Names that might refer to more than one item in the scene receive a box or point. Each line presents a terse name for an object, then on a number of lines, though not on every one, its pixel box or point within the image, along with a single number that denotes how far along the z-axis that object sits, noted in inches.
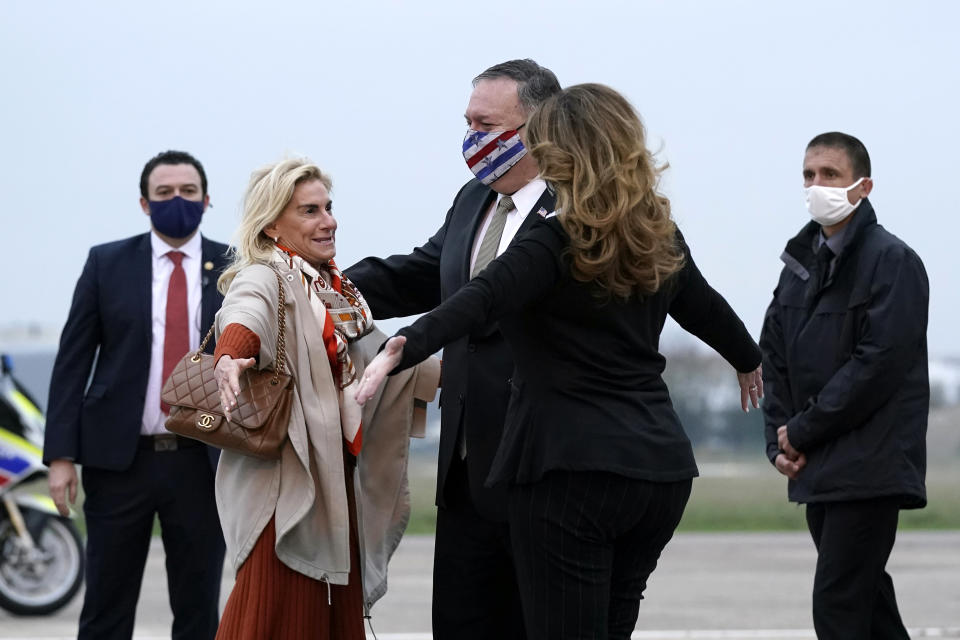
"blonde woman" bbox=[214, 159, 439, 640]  295.9
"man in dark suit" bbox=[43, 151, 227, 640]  385.8
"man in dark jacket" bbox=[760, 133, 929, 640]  347.9
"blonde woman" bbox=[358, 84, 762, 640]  245.5
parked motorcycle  573.7
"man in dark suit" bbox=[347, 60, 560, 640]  291.7
